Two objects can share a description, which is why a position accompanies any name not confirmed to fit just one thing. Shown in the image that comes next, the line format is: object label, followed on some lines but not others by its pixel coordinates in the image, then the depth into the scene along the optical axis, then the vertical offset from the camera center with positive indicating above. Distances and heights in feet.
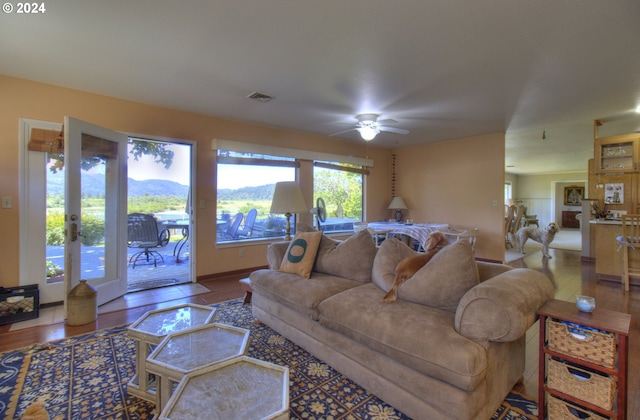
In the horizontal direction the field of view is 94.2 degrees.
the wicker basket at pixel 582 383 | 4.36 -2.72
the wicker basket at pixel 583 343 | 4.38 -2.11
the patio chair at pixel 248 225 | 16.09 -1.03
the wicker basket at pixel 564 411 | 4.57 -3.23
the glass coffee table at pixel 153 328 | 5.69 -2.53
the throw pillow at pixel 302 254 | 8.82 -1.46
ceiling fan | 13.43 +3.73
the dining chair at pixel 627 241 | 12.46 -1.41
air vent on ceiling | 11.37 +4.29
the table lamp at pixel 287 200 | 10.55 +0.23
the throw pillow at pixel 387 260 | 7.10 -1.31
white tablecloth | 15.10 -1.14
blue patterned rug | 5.38 -3.70
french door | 9.59 -0.12
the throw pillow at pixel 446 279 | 5.68 -1.41
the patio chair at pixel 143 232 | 15.56 -1.39
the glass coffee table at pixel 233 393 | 3.67 -2.53
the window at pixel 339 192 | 19.12 +1.00
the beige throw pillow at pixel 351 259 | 8.32 -1.51
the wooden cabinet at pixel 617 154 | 15.16 +2.86
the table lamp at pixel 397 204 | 21.62 +0.20
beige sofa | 4.57 -2.18
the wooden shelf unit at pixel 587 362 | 4.22 -2.24
